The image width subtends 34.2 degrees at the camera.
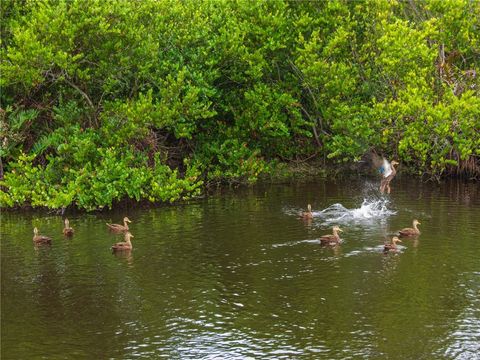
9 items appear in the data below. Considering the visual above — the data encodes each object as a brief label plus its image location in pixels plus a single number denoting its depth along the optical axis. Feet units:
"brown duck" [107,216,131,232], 106.68
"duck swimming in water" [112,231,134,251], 97.55
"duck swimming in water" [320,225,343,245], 97.66
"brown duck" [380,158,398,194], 124.88
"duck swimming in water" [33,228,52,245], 100.83
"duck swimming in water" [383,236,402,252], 94.07
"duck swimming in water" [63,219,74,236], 106.11
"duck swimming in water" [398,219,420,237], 100.63
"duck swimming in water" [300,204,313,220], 112.98
